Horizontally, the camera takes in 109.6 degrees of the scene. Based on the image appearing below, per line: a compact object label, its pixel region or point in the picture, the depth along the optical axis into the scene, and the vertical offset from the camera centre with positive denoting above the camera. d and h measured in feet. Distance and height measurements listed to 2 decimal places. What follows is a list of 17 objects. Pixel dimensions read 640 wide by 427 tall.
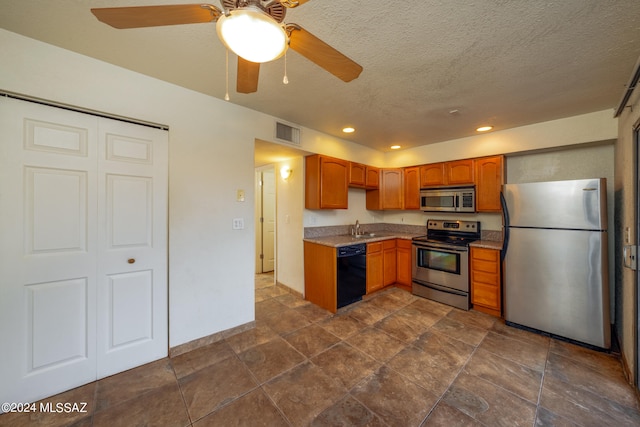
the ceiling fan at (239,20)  2.89 +2.70
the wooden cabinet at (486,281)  9.39 -2.91
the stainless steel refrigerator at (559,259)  7.18 -1.61
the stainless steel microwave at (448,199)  11.17 +0.72
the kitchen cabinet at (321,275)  9.80 -2.82
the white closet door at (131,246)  6.04 -0.86
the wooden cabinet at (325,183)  10.61 +1.55
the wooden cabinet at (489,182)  10.31 +1.45
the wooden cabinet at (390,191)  13.78 +1.41
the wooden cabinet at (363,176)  12.32 +2.20
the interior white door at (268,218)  15.71 -0.27
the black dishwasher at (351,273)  10.00 -2.73
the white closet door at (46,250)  5.01 -0.80
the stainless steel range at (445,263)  10.16 -2.37
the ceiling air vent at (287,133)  9.32 +3.46
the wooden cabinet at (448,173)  11.19 +2.11
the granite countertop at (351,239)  10.21 -1.25
